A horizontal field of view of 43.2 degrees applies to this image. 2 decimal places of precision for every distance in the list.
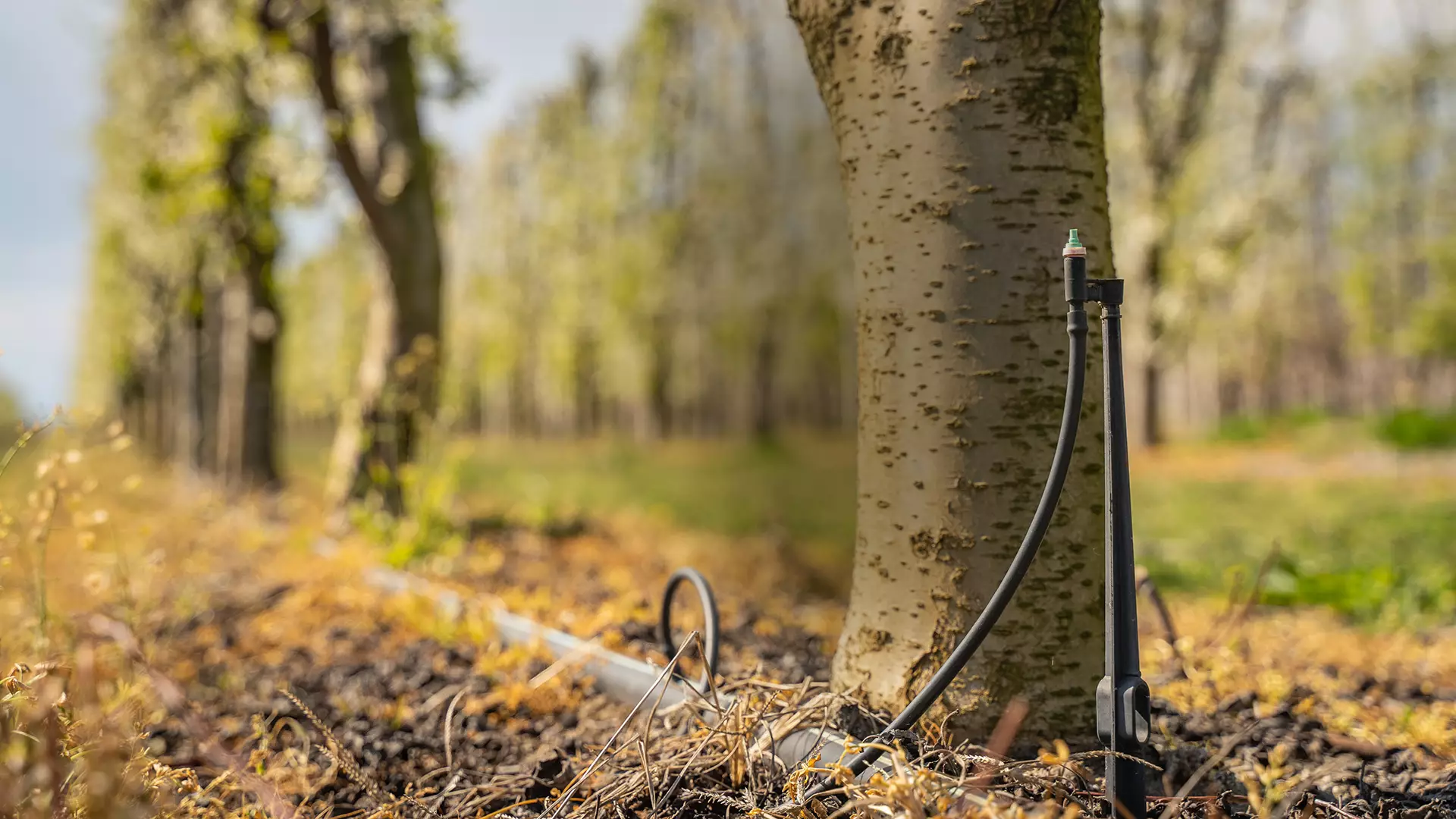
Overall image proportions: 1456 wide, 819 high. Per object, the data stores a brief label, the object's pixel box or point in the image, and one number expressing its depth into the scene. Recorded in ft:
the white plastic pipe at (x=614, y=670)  3.41
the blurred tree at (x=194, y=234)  18.90
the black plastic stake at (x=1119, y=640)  3.02
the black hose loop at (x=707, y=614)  3.66
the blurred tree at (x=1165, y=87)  37.78
